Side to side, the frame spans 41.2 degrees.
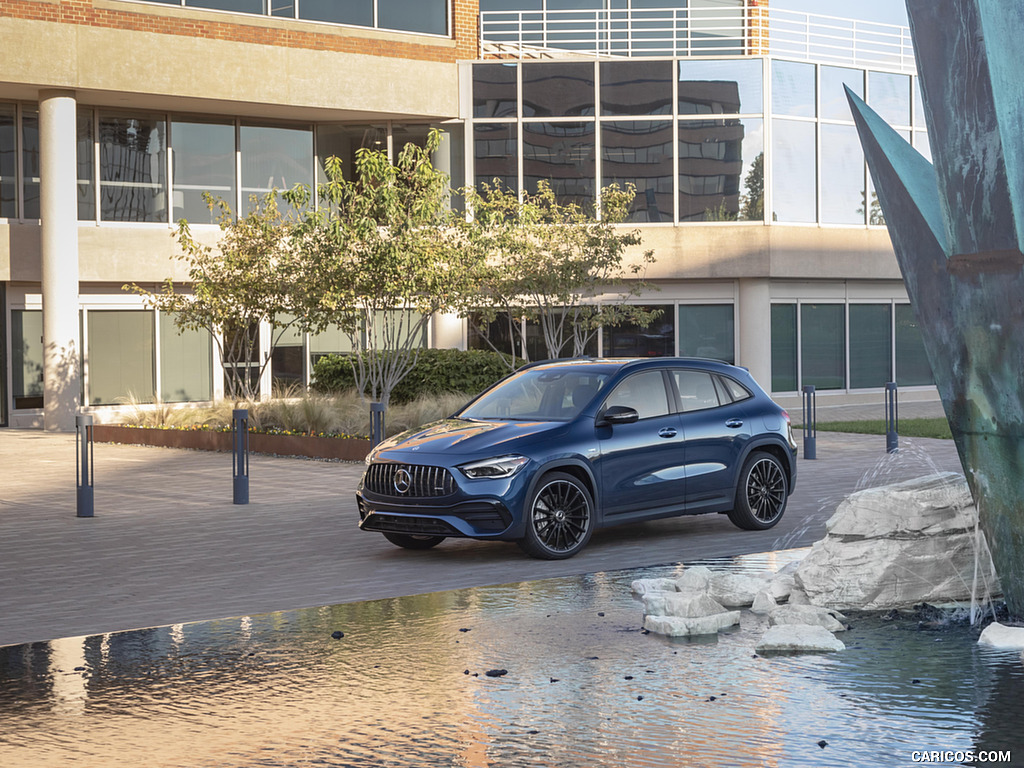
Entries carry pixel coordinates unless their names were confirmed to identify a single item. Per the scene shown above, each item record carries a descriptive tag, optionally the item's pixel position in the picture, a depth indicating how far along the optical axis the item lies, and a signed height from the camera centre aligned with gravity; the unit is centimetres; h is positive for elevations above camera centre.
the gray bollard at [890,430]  2131 -123
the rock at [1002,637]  748 -158
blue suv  1096 -88
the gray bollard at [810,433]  2036 -123
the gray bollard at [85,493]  1436 -138
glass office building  2998 +481
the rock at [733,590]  879 -153
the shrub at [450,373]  2664 -32
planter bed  2084 -138
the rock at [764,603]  865 -159
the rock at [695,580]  880 -147
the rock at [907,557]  852 -129
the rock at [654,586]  912 -155
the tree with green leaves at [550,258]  2541 +190
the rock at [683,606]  825 -153
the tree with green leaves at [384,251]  2089 +166
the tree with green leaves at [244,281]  2344 +138
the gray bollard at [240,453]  1545 -108
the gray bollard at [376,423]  1770 -86
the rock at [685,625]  799 -160
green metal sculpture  715 +64
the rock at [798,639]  749 -158
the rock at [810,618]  806 -158
